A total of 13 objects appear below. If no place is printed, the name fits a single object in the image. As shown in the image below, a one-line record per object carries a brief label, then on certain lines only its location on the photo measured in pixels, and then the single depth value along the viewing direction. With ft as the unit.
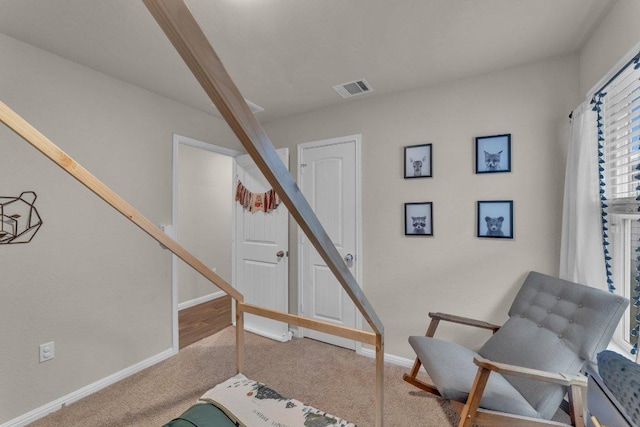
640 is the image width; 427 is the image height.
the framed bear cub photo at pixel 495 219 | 7.07
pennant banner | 10.42
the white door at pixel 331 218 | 9.20
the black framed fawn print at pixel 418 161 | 8.04
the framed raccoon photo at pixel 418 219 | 8.04
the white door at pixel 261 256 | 10.30
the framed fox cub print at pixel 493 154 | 7.09
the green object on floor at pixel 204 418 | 3.64
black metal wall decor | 5.80
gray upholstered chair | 4.61
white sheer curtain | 5.38
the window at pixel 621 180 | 4.69
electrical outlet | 6.25
